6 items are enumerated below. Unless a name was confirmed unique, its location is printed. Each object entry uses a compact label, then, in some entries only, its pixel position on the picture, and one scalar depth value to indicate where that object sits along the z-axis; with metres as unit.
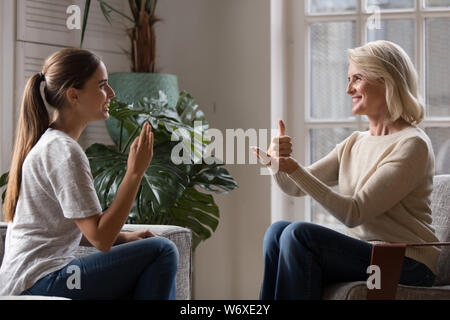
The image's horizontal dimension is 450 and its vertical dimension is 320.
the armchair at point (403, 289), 3.49
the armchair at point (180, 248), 3.71
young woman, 3.31
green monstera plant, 4.32
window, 4.91
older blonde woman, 3.56
